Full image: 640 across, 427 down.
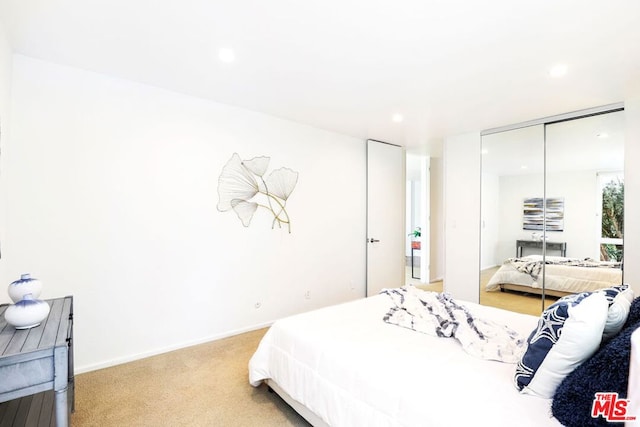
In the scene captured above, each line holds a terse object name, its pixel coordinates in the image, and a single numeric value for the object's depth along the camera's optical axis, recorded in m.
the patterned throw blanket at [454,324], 1.69
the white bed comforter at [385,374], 1.25
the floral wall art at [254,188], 3.33
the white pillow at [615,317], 1.32
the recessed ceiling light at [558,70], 2.46
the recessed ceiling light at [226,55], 2.27
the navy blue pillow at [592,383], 0.99
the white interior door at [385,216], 4.74
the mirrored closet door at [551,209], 3.23
